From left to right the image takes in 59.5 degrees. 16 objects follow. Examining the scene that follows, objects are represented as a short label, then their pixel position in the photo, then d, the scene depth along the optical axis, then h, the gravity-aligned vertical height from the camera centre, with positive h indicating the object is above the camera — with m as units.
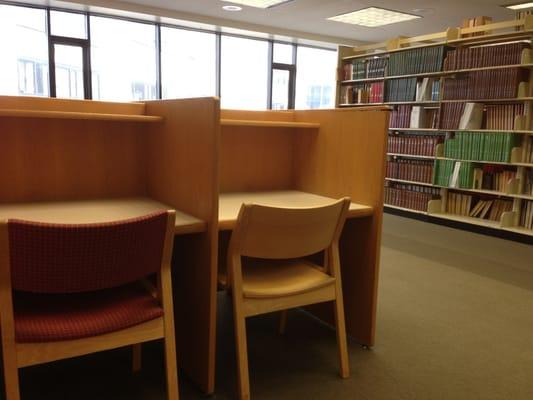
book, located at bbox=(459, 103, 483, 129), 4.58 +0.17
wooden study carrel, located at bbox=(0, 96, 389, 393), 1.68 -0.21
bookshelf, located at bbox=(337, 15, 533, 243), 4.30 +0.09
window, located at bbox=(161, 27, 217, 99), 6.92 +0.96
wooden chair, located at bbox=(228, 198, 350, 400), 1.55 -0.50
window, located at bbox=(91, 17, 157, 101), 6.39 +0.91
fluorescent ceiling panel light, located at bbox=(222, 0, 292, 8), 5.71 +1.55
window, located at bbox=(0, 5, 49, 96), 5.81 +0.90
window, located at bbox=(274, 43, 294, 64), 7.95 +1.29
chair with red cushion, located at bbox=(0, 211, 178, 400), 1.16 -0.45
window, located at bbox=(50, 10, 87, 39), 6.06 +1.29
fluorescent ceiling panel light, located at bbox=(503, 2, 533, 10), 5.57 +1.55
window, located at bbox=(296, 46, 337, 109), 8.33 +0.95
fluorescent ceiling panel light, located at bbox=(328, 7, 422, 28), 6.07 +1.55
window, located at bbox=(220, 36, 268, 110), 7.47 +0.91
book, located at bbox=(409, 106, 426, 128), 5.24 +0.17
